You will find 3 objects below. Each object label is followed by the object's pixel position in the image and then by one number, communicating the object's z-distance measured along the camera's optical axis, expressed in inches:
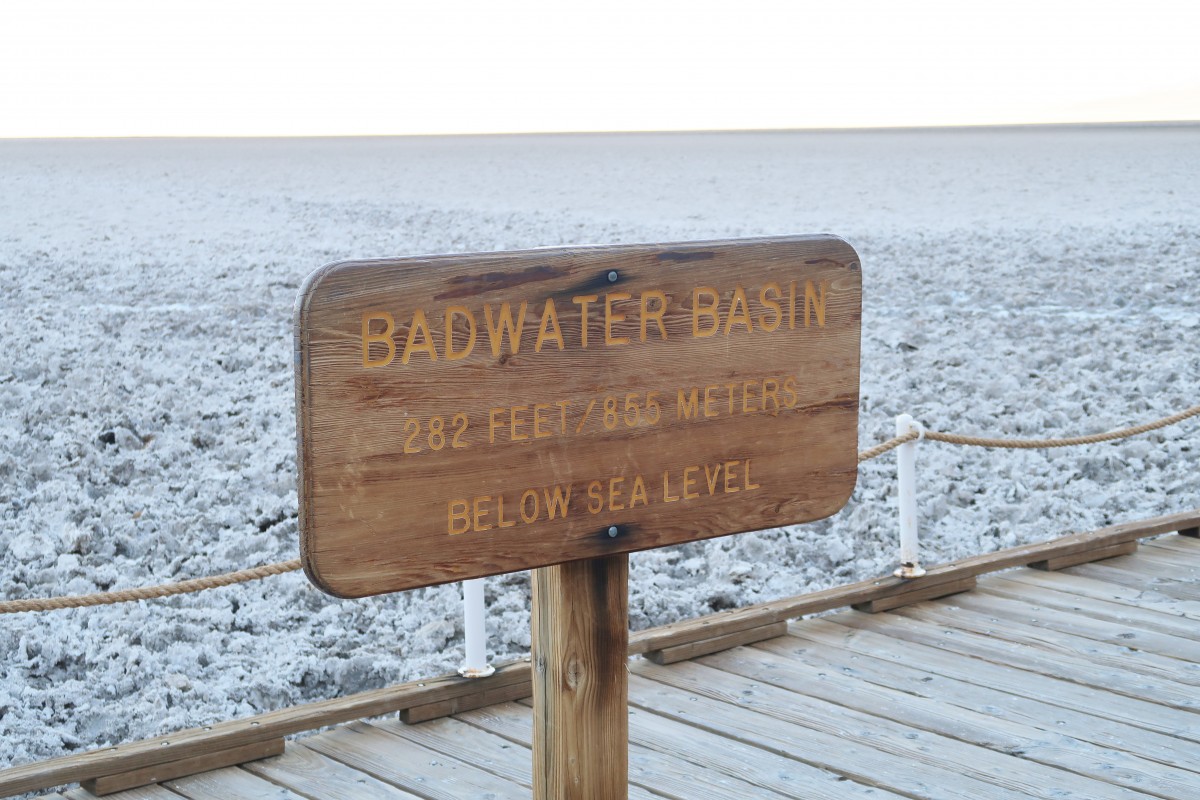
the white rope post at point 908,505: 209.5
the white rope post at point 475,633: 169.6
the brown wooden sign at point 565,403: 91.4
